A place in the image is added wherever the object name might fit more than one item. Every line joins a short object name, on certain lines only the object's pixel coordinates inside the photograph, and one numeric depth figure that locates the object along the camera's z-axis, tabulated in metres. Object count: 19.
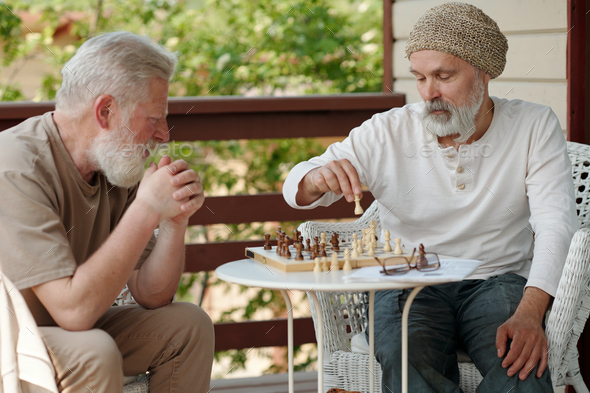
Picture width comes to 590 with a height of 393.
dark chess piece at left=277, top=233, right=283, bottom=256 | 3.07
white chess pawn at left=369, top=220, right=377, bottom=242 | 3.13
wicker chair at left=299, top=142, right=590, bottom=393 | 3.02
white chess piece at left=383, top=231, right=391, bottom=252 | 3.10
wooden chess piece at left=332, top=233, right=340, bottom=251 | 3.10
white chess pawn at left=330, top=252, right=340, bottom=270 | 2.96
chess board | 2.96
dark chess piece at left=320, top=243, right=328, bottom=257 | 3.02
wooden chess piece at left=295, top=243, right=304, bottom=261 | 3.00
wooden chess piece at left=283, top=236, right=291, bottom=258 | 3.04
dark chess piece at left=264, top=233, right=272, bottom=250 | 3.17
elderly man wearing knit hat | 3.13
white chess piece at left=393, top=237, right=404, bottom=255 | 3.05
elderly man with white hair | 2.80
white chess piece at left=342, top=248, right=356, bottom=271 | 2.96
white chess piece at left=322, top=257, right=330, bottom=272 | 2.96
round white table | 2.81
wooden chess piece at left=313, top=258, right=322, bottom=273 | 2.95
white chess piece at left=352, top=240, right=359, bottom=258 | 3.01
